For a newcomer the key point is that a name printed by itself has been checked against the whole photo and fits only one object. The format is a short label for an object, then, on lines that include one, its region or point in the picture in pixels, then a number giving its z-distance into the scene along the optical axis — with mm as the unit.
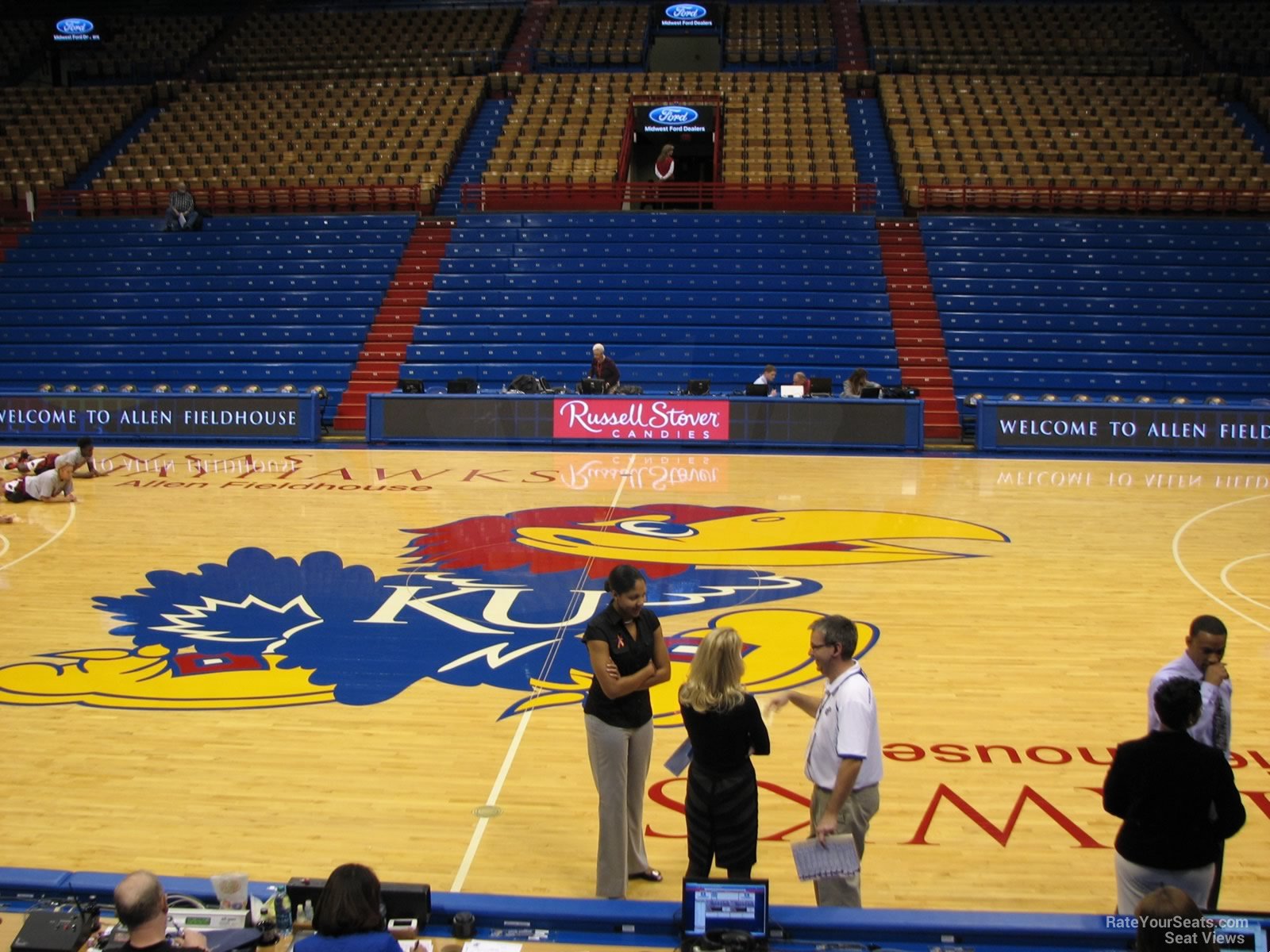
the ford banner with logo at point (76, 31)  34281
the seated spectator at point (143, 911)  3572
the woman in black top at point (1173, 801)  4129
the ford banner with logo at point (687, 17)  33062
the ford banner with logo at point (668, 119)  28984
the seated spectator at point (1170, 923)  3361
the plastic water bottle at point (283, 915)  4336
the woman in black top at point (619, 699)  5137
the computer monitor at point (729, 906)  4211
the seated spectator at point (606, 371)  20344
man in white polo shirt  4609
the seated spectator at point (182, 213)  26625
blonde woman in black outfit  4684
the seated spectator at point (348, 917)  3605
